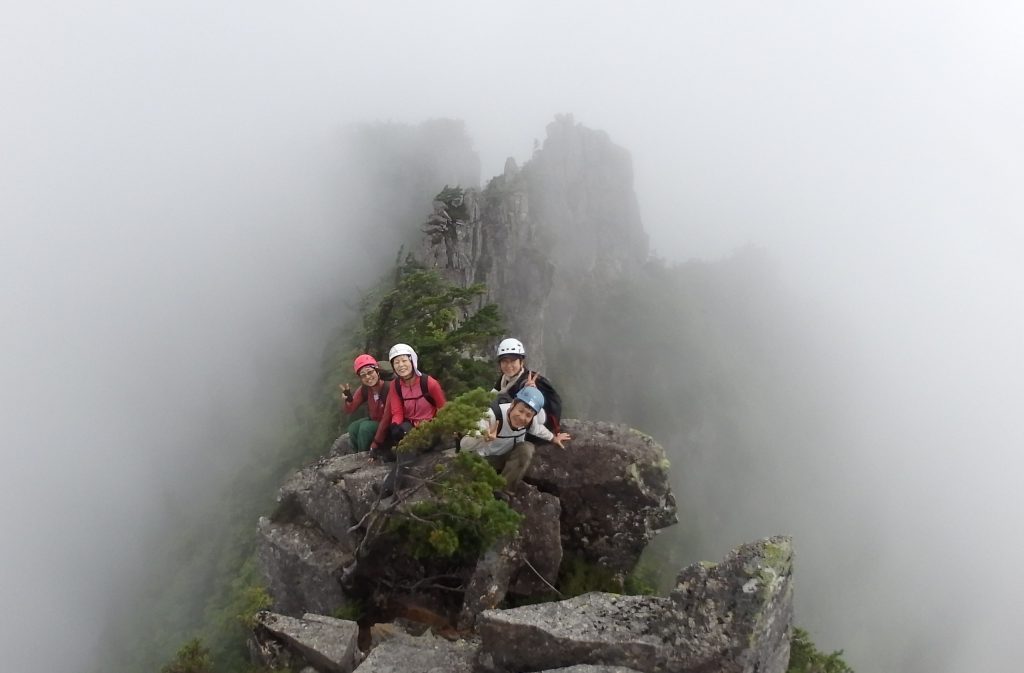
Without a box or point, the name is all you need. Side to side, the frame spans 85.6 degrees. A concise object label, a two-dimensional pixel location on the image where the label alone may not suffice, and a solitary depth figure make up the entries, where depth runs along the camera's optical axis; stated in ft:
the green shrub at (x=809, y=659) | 26.68
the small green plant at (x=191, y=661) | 29.58
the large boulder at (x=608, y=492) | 32.14
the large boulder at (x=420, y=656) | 23.88
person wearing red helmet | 33.45
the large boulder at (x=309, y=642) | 25.54
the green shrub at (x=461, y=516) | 24.56
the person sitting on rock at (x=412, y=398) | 31.30
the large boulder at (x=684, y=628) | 18.89
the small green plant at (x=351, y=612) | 30.53
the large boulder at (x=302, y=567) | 31.81
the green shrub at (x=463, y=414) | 22.34
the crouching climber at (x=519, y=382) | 29.96
